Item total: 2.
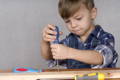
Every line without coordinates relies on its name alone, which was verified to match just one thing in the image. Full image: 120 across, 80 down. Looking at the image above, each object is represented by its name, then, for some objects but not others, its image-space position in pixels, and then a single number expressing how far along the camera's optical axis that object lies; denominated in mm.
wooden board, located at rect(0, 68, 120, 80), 1239
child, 1447
